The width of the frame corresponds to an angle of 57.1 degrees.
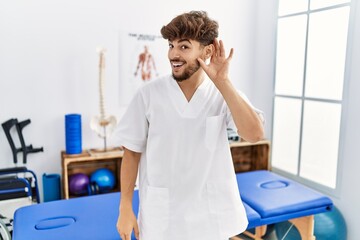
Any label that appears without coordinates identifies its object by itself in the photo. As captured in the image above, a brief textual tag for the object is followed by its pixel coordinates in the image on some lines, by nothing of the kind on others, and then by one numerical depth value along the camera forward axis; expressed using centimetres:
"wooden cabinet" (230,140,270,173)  317
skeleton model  265
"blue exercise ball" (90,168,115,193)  263
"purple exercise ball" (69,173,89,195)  259
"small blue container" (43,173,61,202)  261
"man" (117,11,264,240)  115
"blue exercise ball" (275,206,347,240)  231
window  253
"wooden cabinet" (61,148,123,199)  254
